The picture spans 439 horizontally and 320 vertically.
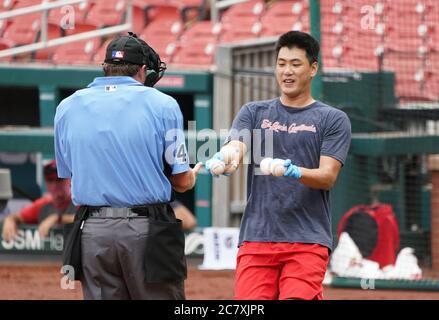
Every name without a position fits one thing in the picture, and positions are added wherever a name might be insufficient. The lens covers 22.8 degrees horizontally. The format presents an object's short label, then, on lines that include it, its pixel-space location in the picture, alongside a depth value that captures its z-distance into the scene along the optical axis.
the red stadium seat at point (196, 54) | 14.32
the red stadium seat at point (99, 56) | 13.97
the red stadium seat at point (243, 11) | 15.03
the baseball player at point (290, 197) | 5.58
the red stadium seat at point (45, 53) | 14.17
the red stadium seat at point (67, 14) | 14.43
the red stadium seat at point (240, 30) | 14.52
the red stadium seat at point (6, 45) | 14.11
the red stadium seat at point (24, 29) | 14.55
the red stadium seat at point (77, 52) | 14.07
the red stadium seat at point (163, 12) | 15.58
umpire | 5.15
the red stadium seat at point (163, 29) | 15.05
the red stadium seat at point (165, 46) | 14.51
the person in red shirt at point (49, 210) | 12.77
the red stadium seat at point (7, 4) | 14.41
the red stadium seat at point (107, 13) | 14.98
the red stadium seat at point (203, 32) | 14.68
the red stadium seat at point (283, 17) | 14.43
